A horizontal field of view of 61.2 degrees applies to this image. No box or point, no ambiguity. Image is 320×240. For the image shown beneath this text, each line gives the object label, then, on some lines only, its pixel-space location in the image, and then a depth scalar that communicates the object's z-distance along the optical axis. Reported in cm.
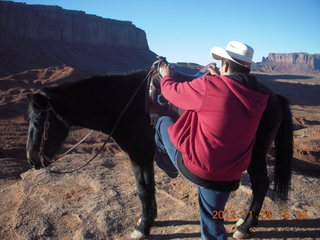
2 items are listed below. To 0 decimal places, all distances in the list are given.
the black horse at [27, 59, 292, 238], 275
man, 174
